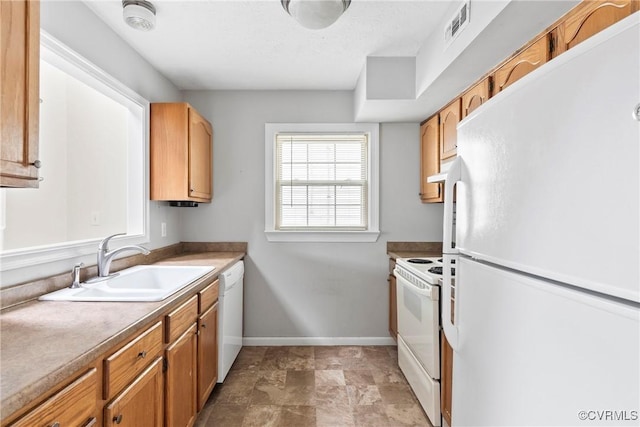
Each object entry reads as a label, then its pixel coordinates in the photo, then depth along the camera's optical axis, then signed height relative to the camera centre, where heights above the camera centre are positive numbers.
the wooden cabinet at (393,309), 2.90 -0.88
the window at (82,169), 2.32 +0.33
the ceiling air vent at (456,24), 1.59 +1.00
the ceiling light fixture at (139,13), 1.77 +1.11
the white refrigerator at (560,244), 0.50 -0.06
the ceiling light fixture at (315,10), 1.61 +1.04
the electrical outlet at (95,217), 2.67 -0.04
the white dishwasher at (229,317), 2.31 -0.82
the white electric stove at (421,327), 1.88 -0.75
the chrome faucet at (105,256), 1.82 -0.25
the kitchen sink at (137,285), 1.47 -0.39
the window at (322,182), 3.15 +0.31
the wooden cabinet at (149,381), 0.87 -0.63
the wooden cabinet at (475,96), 1.90 +0.75
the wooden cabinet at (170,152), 2.47 +0.47
